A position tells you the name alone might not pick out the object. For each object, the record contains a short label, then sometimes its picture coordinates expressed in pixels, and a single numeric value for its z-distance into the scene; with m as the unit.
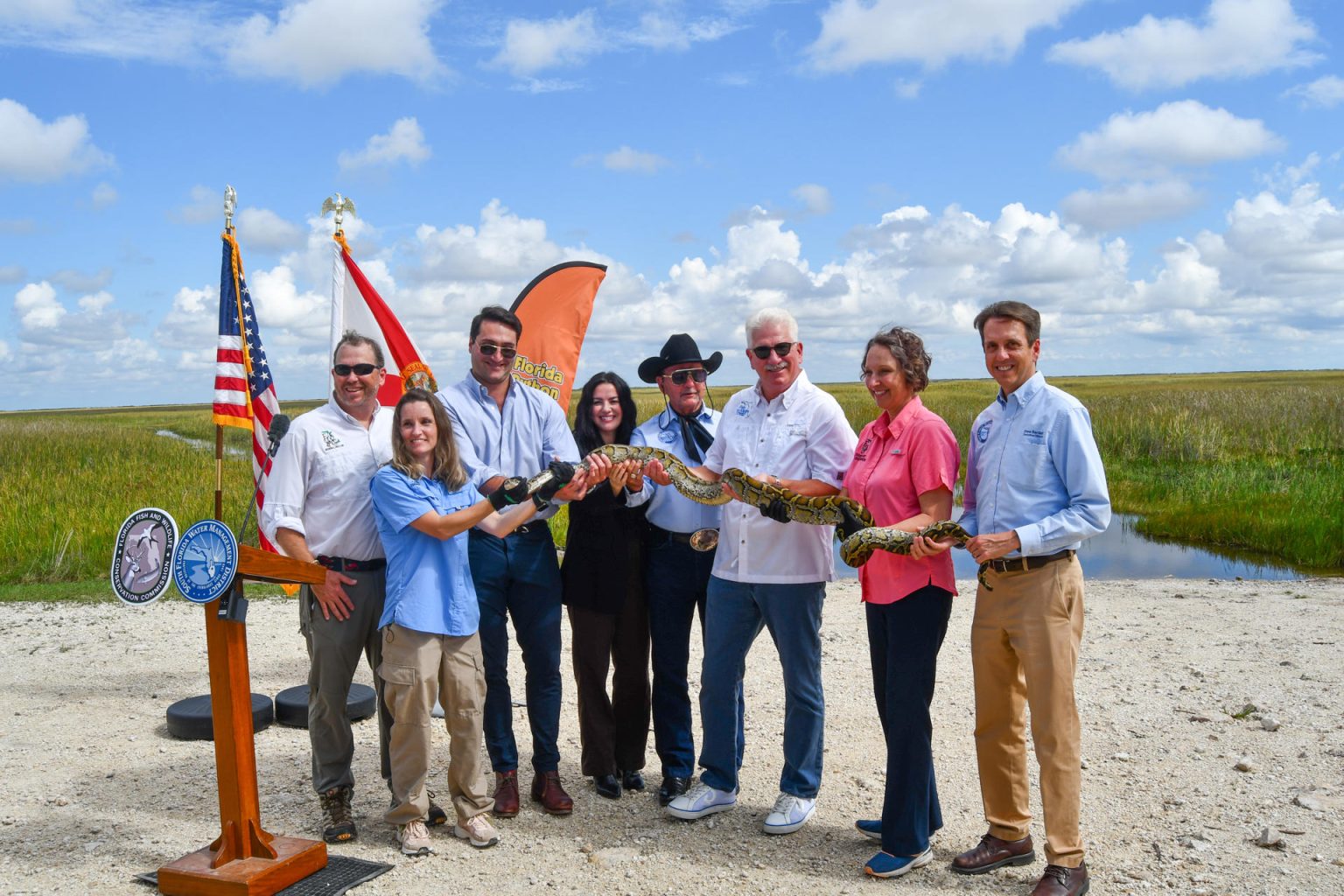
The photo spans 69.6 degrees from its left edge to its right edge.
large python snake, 5.05
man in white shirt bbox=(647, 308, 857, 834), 5.62
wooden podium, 5.10
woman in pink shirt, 5.12
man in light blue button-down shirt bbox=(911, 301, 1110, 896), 4.83
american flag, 6.37
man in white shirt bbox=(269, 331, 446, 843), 5.62
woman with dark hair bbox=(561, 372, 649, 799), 6.24
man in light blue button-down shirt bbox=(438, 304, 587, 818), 6.02
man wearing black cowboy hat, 6.28
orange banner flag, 9.66
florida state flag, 9.20
